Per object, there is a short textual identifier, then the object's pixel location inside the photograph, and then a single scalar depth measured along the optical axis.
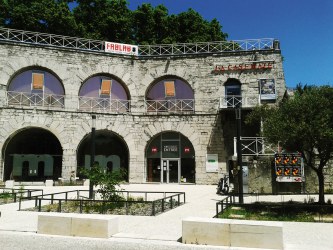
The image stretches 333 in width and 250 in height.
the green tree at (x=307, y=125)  10.70
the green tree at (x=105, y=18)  33.22
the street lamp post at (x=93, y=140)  13.91
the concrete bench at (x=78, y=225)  7.34
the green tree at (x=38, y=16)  30.47
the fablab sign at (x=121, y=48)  24.58
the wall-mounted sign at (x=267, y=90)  23.11
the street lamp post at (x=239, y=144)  12.73
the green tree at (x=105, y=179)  11.96
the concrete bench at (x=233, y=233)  6.38
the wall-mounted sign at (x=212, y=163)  22.94
